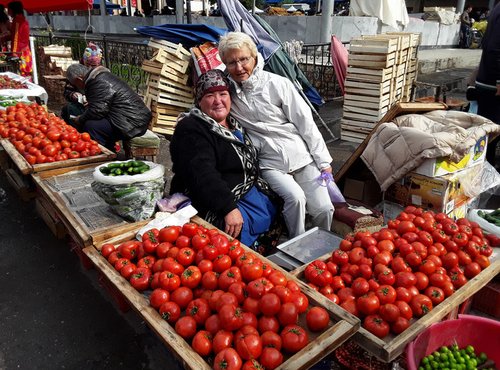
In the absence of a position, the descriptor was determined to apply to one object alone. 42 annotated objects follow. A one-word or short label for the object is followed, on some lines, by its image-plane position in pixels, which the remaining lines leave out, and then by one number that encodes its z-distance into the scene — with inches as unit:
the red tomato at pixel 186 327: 74.5
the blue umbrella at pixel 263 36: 255.8
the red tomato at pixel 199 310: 77.1
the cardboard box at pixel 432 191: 144.3
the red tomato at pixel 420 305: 84.4
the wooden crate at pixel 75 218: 109.4
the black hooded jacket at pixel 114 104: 206.8
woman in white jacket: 133.8
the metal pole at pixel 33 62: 383.9
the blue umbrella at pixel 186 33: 283.6
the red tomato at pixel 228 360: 65.6
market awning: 398.6
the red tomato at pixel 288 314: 74.3
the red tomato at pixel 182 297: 81.6
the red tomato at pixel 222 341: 69.7
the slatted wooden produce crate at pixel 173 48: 282.7
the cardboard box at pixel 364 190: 175.2
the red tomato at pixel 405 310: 81.7
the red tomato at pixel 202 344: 70.4
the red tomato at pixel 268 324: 73.7
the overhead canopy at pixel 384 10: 354.9
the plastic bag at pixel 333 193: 148.9
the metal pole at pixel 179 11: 608.4
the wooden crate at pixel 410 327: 74.8
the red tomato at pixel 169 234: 100.0
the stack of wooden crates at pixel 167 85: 284.2
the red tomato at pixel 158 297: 80.9
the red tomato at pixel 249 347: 68.2
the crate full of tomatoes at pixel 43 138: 166.6
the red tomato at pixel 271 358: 67.5
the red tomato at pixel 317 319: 74.8
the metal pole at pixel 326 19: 468.0
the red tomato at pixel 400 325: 80.1
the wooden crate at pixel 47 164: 157.3
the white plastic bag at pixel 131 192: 115.6
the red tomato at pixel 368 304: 82.2
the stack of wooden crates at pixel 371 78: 279.6
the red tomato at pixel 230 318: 72.0
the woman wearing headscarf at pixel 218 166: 117.4
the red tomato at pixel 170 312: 78.2
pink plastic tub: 85.1
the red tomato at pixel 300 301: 77.5
